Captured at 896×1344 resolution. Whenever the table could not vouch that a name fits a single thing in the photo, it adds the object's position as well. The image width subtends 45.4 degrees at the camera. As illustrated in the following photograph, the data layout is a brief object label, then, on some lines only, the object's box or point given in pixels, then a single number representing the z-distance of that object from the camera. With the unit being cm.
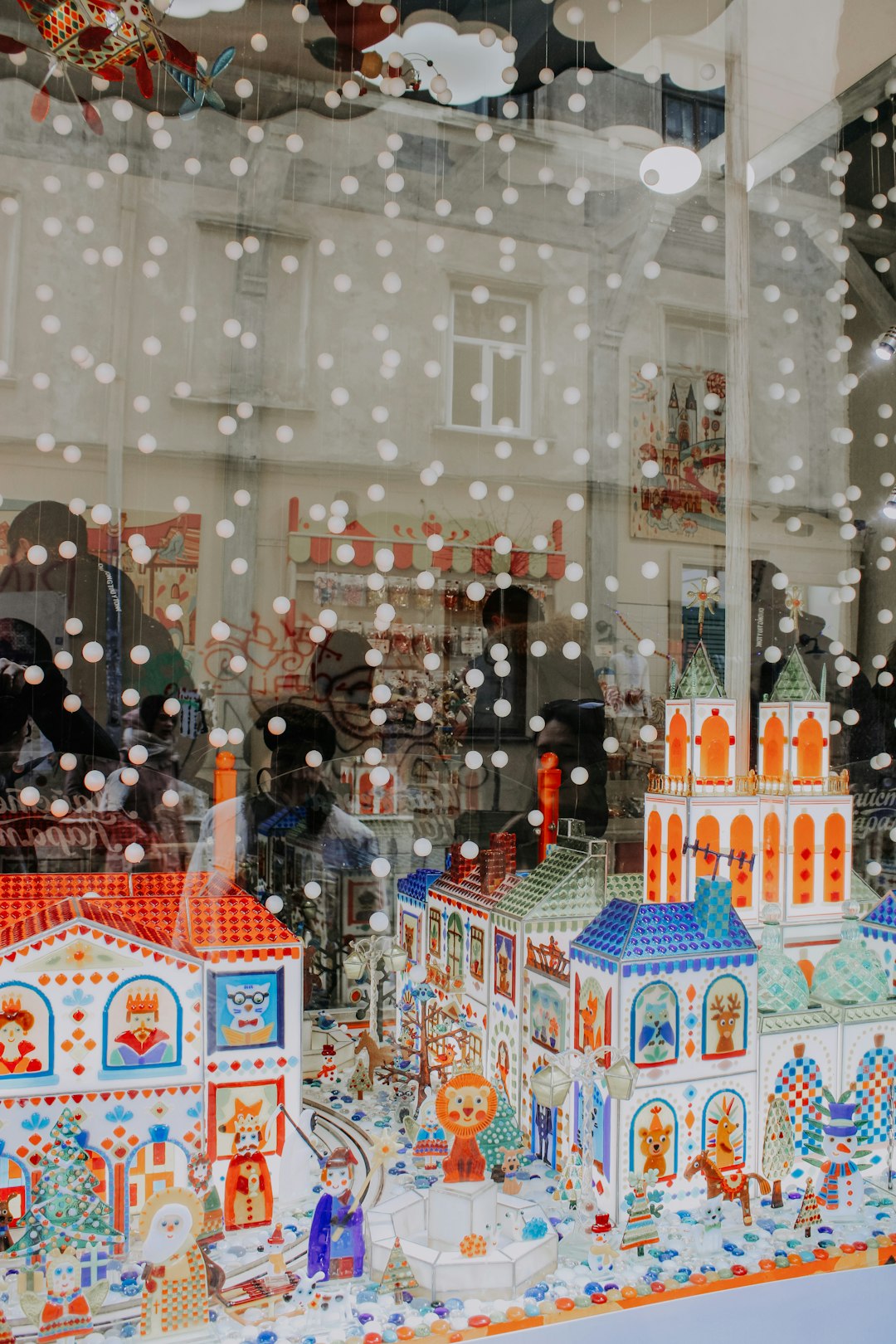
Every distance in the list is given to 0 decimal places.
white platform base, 150
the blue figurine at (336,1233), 148
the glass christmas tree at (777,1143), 176
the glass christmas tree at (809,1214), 168
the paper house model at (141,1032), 151
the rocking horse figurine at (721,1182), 166
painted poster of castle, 198
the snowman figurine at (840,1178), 173
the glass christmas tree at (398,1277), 149
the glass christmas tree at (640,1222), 160
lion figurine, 155
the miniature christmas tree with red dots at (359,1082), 181
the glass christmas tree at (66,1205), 141
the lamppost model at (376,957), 180
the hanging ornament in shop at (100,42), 167
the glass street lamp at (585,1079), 162
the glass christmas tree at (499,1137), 167
